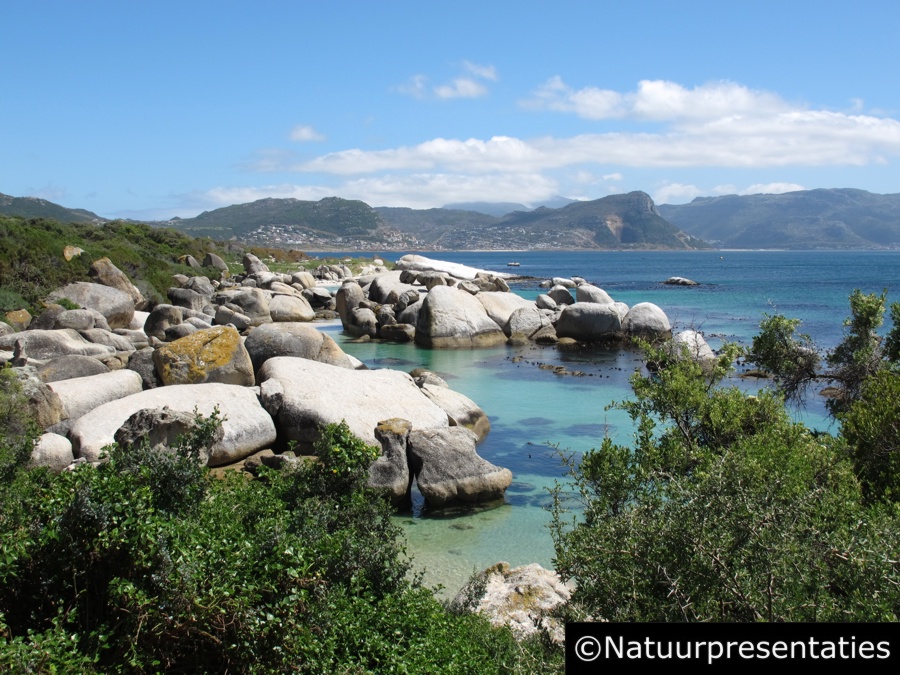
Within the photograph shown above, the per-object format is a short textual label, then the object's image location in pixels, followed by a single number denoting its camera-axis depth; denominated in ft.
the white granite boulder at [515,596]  32.45
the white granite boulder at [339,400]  56.24
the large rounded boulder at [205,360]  64.54
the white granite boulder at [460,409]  67.56
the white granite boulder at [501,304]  135.74
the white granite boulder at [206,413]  51.71
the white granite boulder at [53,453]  47.26
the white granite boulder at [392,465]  49.47
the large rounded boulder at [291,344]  73.92
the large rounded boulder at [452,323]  123.95
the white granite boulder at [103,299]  110.83
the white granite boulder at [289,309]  143.02
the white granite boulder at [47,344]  73.31
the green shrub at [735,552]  18.20
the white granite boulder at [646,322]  127.95
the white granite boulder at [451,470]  50.44
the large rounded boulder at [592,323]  130.00
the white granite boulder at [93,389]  57.88
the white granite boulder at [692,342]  92.04
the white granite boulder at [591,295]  147.43
